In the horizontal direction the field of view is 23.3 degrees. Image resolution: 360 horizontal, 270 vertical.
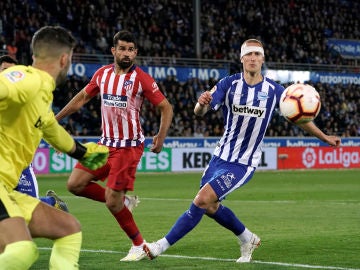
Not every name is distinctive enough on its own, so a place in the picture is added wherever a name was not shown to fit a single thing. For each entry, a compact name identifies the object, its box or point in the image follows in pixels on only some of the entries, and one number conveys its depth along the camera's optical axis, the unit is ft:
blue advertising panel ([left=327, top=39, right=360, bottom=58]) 147.95
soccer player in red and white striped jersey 31.83
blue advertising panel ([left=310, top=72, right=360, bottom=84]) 129.80
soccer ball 29.17
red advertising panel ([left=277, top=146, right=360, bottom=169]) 115.44
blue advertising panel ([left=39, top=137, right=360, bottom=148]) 103.67
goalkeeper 18.43
